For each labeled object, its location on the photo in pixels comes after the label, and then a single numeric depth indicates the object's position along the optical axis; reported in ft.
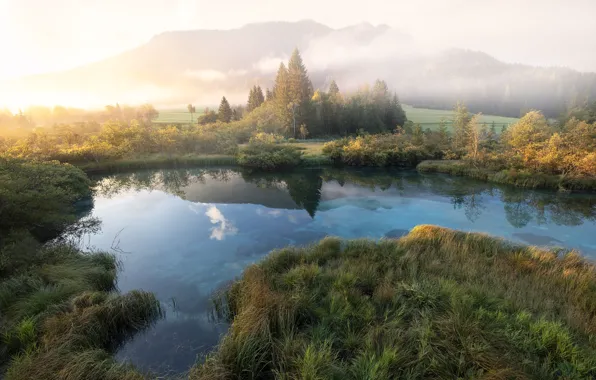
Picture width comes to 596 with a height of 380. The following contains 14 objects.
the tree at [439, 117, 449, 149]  122.72
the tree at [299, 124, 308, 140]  179.83
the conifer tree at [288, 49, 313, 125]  190.39
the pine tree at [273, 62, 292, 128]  191.72
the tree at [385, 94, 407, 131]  213.87
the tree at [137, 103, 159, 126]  291.17
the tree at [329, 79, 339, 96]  233.47
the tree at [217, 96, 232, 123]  254.88
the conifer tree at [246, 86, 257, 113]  266.75
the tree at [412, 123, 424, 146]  125.00
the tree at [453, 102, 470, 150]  115.65
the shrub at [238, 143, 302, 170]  114.93
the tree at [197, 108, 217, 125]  258.69
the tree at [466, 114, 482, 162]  99.04
